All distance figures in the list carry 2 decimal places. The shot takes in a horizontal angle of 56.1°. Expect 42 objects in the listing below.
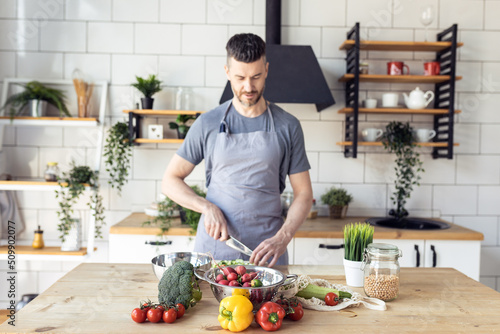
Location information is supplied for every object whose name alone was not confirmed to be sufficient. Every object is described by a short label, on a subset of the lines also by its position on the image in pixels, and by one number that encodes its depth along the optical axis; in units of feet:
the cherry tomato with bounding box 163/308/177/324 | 4.30
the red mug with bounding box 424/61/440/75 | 10.98
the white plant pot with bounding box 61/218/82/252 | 10.61
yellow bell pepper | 4.12
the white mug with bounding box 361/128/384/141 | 11.03
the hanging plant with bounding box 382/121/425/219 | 10.72
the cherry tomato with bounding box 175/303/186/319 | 4.41
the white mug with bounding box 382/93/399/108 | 10.85
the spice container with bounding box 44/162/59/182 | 10.62
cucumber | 4.96
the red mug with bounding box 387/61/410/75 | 10.84
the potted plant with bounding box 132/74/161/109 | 10.77
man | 6.90
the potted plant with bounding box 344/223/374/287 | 5.45
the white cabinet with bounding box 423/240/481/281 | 9.62
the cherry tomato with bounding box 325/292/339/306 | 4.83
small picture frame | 11.06
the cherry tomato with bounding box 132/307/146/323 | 4.31
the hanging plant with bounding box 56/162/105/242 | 10.37
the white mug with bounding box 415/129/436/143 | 10.92
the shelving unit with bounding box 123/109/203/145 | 10.75
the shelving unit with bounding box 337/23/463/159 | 10.62
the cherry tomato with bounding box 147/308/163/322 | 4.31
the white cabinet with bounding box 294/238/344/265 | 9.67
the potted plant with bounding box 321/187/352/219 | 10.98
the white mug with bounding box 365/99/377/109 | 10.95
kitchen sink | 10.50
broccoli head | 4.50
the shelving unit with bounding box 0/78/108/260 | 10.34
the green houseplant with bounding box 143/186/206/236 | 9.67
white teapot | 10.77
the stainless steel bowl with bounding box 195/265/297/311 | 4.40
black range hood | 10.09
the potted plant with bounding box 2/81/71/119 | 10.78
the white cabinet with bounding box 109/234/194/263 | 9.76
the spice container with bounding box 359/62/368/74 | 10.94
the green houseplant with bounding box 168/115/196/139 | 10.84
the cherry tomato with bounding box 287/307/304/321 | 4.43
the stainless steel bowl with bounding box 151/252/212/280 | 5.56
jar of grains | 5.00
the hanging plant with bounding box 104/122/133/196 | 10.90
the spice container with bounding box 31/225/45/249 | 10.84
